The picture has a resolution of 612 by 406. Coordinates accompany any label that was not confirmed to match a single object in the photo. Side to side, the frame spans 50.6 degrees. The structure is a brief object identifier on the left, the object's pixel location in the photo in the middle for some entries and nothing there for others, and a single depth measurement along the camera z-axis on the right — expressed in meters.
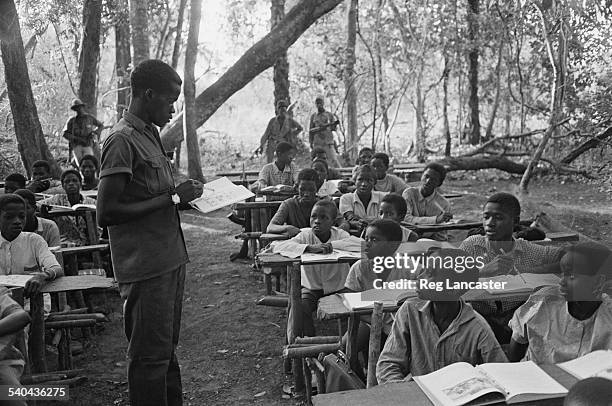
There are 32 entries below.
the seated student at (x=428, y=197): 6.47
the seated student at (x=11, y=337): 2.99
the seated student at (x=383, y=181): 7.31
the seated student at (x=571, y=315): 2.76
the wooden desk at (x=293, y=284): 4.35
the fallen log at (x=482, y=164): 12.14
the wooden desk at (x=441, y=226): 5.69
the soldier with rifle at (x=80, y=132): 11.02
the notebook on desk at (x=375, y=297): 3.20
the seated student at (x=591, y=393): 1.79
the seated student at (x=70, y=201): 6.62
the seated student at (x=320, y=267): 4.87
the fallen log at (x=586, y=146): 9.42
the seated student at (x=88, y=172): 8.07
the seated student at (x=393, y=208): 5.17
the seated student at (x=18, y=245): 4.46
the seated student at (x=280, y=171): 8.27
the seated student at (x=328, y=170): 9.06
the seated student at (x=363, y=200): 6.25
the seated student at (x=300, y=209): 5.88
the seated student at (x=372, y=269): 3.79
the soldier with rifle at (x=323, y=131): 12.71
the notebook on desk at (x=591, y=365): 2.27
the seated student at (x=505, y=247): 4.24
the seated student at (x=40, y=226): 5.26
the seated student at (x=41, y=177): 7.54
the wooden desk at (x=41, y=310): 3.95
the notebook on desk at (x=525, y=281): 3.38
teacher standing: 2.76
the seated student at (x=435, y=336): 2.78
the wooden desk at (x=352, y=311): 3.16
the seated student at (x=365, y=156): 8.98
